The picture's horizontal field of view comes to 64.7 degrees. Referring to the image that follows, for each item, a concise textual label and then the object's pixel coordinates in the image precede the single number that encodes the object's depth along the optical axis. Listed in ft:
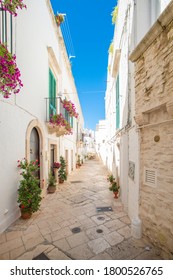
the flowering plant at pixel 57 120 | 21.75
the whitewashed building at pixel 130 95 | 12.25
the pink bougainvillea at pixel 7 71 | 7.78
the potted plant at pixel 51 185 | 21.66
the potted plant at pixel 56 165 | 24.95
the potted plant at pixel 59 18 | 26.09
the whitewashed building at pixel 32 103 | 12.00
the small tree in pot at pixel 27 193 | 12.89
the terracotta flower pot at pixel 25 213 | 13.14
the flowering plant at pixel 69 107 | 28.20
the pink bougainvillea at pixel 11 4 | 7.97
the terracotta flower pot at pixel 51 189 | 21.63
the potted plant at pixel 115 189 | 19.30
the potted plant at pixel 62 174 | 27.32
